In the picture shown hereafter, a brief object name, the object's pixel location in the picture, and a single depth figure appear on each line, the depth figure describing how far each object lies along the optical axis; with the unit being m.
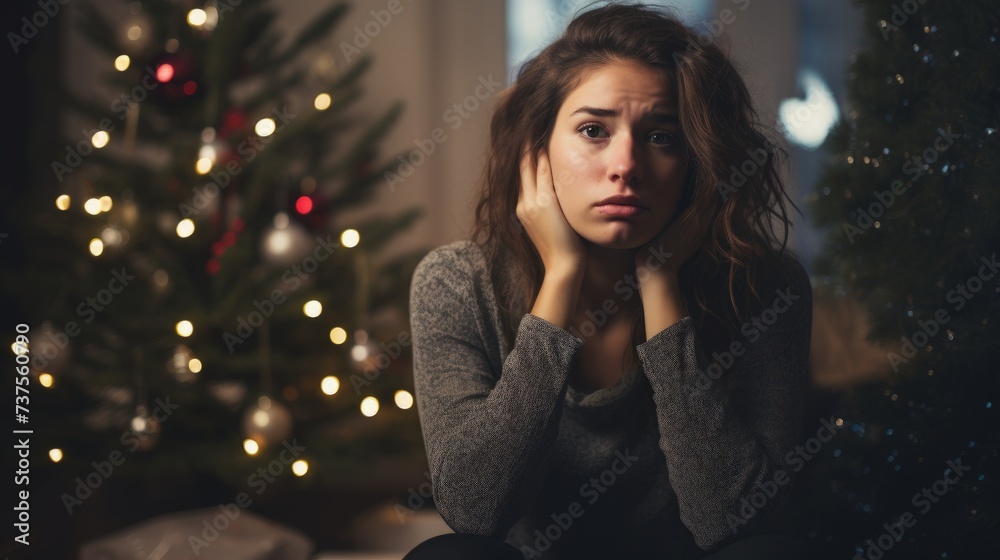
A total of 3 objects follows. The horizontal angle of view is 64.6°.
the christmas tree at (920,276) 1.25
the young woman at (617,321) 1.00
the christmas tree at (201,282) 1.95
